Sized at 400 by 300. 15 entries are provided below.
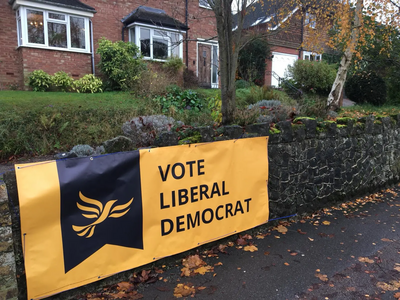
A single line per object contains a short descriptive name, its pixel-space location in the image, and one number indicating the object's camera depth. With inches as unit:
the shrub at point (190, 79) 600.4
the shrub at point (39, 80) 463.9
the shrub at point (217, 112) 243.8
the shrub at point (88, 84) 490.3
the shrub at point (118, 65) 498.6
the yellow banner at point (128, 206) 105.3
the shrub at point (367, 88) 607.5
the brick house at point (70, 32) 496.7
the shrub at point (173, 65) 587.5
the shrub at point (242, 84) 623.5
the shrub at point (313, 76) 608.4
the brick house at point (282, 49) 830.5
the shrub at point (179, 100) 408.0
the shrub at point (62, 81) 477.1
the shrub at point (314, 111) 301.3
